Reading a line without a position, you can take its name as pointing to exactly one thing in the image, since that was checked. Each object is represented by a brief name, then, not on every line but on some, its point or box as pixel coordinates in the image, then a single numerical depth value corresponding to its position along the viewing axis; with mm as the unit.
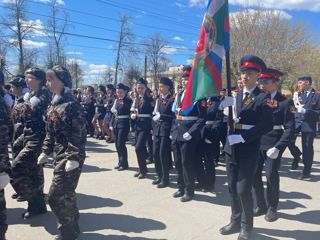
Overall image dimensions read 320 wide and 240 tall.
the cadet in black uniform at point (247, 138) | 3230
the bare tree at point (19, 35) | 22834
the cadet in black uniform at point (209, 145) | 5083
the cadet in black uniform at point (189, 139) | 4552
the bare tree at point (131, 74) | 34275
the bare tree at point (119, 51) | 27659
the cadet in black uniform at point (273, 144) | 3884
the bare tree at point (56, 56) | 24662
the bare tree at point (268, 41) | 19289
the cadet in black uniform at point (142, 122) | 5830
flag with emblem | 3268
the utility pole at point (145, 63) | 37927
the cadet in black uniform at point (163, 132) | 5180
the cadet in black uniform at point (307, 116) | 5805
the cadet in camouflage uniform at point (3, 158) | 2746
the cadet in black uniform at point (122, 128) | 6424
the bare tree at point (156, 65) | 38927
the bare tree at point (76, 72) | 36054
